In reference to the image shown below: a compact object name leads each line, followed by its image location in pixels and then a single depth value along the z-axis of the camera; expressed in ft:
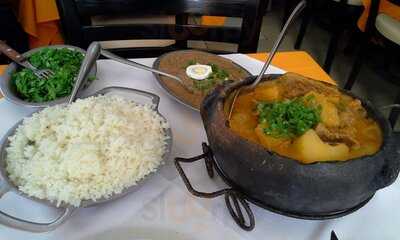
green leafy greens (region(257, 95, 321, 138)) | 2.15
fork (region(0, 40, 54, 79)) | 3.39
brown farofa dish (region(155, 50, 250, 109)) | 3.35
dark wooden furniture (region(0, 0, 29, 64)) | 6.30
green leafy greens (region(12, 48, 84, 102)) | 3.22
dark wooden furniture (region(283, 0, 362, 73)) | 9.18
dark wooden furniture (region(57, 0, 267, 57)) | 4.45
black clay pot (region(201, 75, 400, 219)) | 1.81
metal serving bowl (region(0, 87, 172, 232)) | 2.00
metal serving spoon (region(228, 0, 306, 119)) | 2.38
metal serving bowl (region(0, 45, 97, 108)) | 3.05
